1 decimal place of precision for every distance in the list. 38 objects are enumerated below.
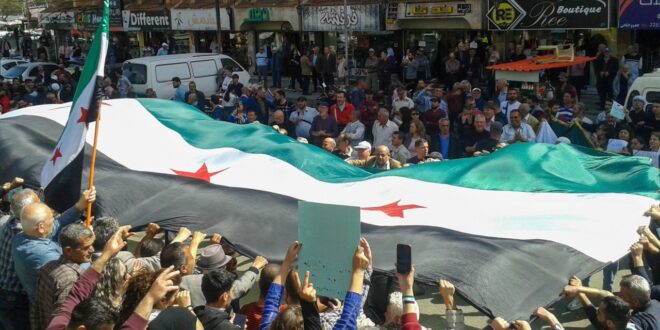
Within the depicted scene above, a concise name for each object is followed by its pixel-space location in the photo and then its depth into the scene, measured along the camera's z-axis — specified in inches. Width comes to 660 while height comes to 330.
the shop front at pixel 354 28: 923.4
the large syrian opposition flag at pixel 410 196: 199.6
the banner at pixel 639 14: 671.8
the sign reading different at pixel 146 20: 1227.9
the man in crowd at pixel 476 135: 418.9
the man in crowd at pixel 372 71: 837.8
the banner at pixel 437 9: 831.1
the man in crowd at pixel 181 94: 643.0
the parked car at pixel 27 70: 992.5
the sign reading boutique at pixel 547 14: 721.6
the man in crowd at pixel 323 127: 475.2
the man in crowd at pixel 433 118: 479.5
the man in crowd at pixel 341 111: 508.7
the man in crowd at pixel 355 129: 460.1
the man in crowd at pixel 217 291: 185.2
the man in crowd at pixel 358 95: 613.0
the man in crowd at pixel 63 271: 200.7
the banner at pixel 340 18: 920.4
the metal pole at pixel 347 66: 753.9
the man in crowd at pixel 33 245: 213.8
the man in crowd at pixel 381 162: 343.0
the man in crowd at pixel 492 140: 394.6
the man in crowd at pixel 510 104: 497.1
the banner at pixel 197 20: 1127.0
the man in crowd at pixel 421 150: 373.1
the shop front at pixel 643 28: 676.1
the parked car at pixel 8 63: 1070.1
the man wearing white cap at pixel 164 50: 1124.1
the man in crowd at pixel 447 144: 421.7
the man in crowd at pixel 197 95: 625.3
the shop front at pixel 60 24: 1465.4
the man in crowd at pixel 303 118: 499.7
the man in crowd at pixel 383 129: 449.7
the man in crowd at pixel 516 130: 419.5
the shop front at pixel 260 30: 1036.6
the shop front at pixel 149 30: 1231.5
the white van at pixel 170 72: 777.6
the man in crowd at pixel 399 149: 394.3
